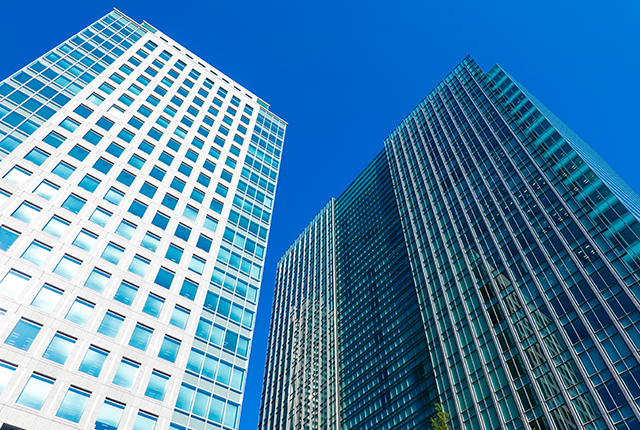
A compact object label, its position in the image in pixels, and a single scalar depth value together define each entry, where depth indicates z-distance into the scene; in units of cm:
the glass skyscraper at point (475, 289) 4769
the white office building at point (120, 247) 2803
